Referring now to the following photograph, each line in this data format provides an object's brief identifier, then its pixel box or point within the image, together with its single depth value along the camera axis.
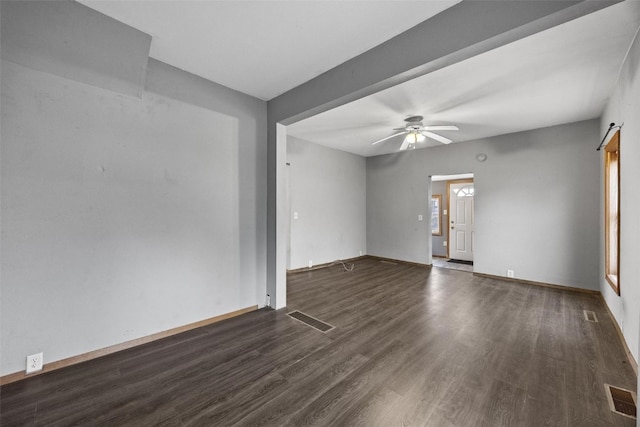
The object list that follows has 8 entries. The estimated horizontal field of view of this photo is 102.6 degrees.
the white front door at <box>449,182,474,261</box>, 6.98
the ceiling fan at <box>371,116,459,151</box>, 4.03
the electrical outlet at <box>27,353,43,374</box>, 1.97
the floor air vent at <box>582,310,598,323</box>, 3.11
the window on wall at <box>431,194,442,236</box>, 7.78
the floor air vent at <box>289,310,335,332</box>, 2.85
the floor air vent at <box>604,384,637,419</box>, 1.69
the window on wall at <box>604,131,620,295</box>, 3.19
